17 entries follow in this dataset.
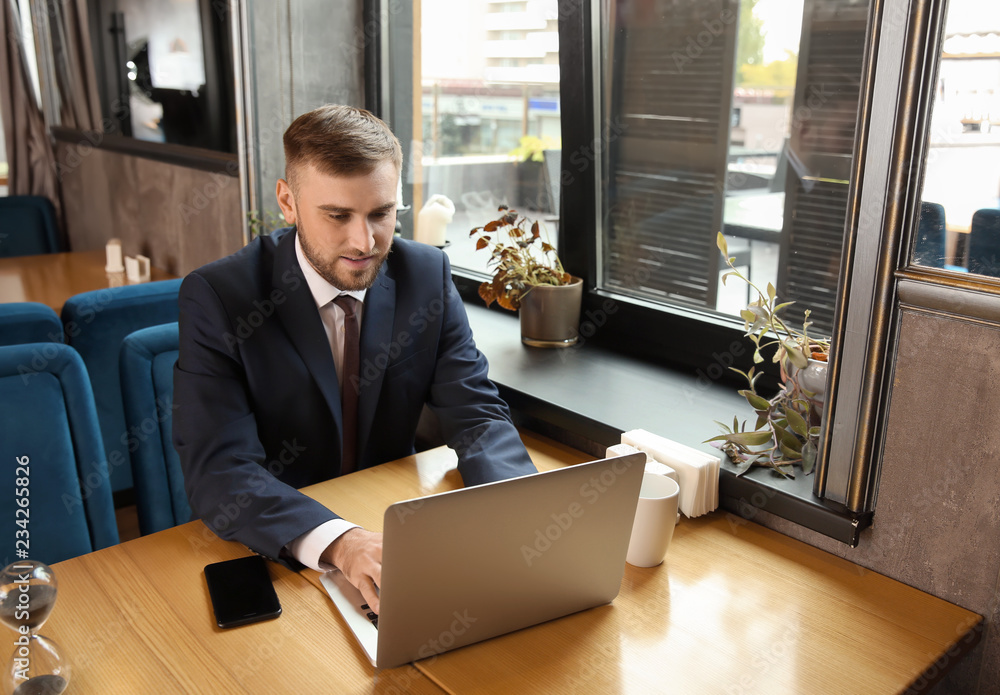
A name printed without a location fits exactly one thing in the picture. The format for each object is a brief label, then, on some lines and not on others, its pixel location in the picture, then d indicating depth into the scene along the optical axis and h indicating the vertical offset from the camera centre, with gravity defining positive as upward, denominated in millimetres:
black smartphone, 1053 -612
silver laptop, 903 -489
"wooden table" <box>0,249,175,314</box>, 2941 -573
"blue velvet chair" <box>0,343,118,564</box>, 1351 -546
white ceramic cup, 1157 -548
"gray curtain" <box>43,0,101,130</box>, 3559 +291
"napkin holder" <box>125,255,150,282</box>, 3100 -523
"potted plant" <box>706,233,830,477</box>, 1353 -453
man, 1367 -409
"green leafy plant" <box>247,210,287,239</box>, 2539 -277
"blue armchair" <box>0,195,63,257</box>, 3820 -459
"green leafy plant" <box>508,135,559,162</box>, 2129 -34
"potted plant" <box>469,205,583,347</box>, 1970 -368
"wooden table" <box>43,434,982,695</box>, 948 -621
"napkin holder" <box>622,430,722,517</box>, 1310 -531
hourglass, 904 -565
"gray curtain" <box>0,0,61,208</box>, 4027 +7
